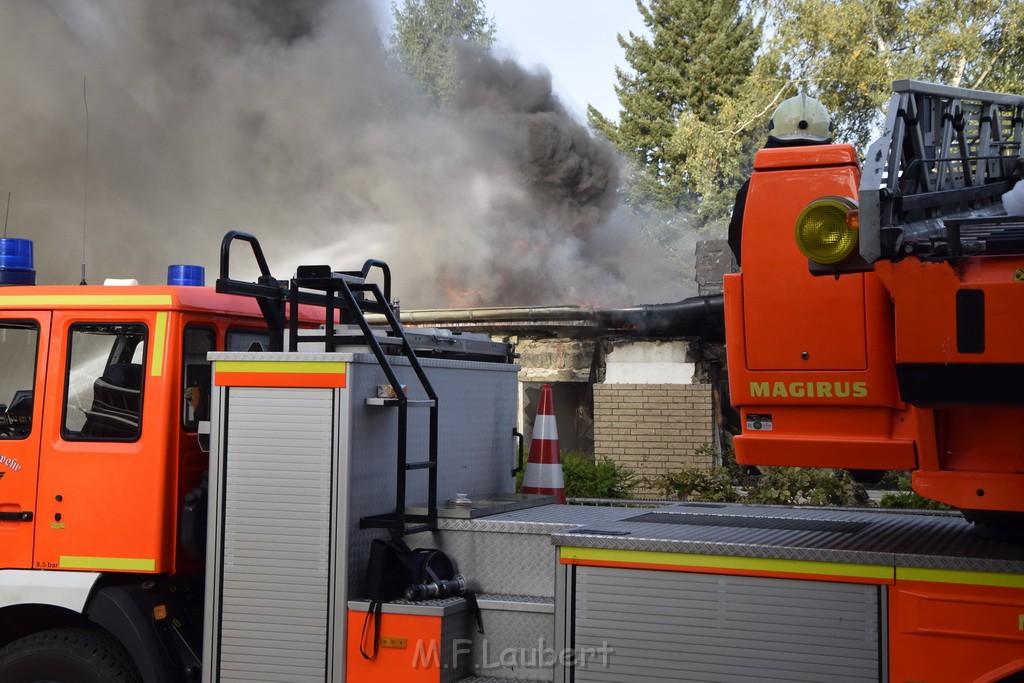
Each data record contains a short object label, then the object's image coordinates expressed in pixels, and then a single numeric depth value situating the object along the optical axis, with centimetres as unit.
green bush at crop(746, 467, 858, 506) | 741
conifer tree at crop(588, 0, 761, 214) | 3706
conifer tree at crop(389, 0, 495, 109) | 2784
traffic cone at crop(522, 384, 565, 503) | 543
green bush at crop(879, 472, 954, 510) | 687
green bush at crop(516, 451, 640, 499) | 796
